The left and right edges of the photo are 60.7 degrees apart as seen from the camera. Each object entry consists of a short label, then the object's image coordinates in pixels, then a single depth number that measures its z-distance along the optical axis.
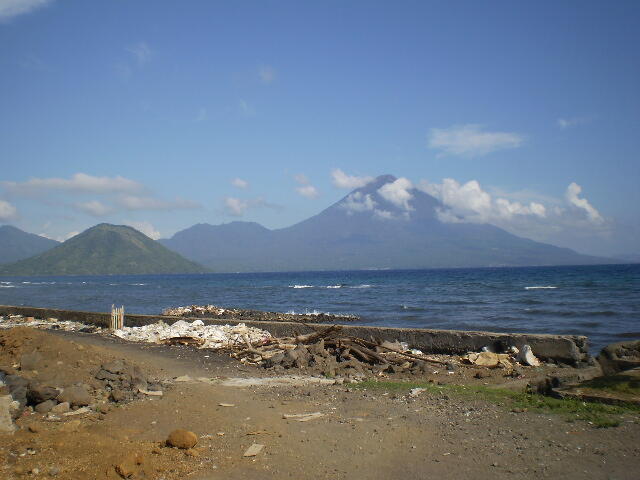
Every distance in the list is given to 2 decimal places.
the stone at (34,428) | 5.92
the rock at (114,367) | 8.42
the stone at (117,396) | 7.60
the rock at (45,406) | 6.90
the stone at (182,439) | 5.52
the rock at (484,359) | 10.64
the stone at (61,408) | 6.94
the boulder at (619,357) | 8.59
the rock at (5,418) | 5.81
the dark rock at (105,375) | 8.26
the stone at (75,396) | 7.17
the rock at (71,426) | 6.07
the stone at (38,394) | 7.05
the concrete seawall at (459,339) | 11.23
